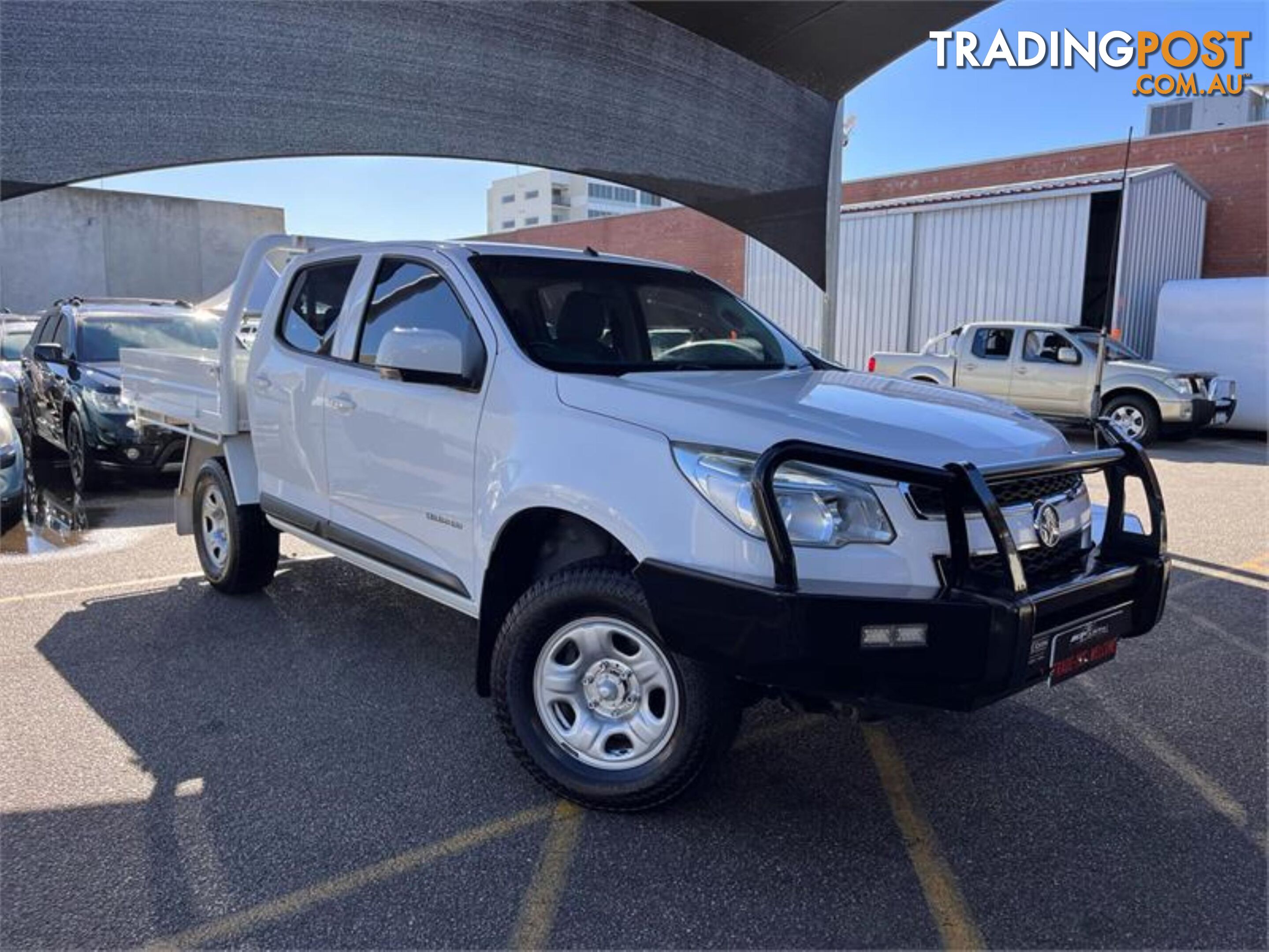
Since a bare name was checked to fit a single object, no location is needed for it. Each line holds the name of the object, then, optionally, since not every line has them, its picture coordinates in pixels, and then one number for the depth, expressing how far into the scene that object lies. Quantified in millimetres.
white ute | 2574
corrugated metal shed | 15570
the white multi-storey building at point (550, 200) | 100500
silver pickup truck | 12844
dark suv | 8516
